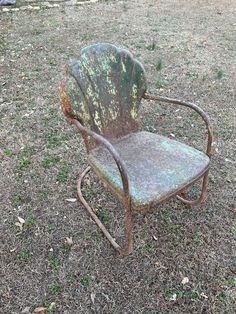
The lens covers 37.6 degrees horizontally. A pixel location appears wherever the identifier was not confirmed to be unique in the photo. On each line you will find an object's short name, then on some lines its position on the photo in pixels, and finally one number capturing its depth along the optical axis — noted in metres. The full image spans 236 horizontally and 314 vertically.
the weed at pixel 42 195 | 2.50
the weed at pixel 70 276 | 2.00
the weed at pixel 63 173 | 2.65
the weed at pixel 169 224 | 2.28
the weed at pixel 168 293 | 1.92
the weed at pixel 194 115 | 3.33
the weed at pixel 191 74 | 4.05
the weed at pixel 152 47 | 4.62
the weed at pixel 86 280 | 1.98
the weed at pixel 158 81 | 3.87
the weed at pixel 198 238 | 2.21
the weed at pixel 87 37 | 4.91
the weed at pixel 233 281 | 1.99
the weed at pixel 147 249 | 2.14
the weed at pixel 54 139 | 2.99
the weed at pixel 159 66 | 4.08
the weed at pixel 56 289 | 1.94
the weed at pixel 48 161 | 2.77
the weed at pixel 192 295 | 1.91
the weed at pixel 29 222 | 2.30
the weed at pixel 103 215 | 2.33
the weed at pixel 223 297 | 1.90
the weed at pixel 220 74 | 3.95
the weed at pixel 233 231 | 2.27
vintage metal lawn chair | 1.81
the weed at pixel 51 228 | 2.27
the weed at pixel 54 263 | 2.05
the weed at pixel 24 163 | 2.76
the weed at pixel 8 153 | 2.86
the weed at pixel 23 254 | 2.11
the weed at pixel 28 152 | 2.88
